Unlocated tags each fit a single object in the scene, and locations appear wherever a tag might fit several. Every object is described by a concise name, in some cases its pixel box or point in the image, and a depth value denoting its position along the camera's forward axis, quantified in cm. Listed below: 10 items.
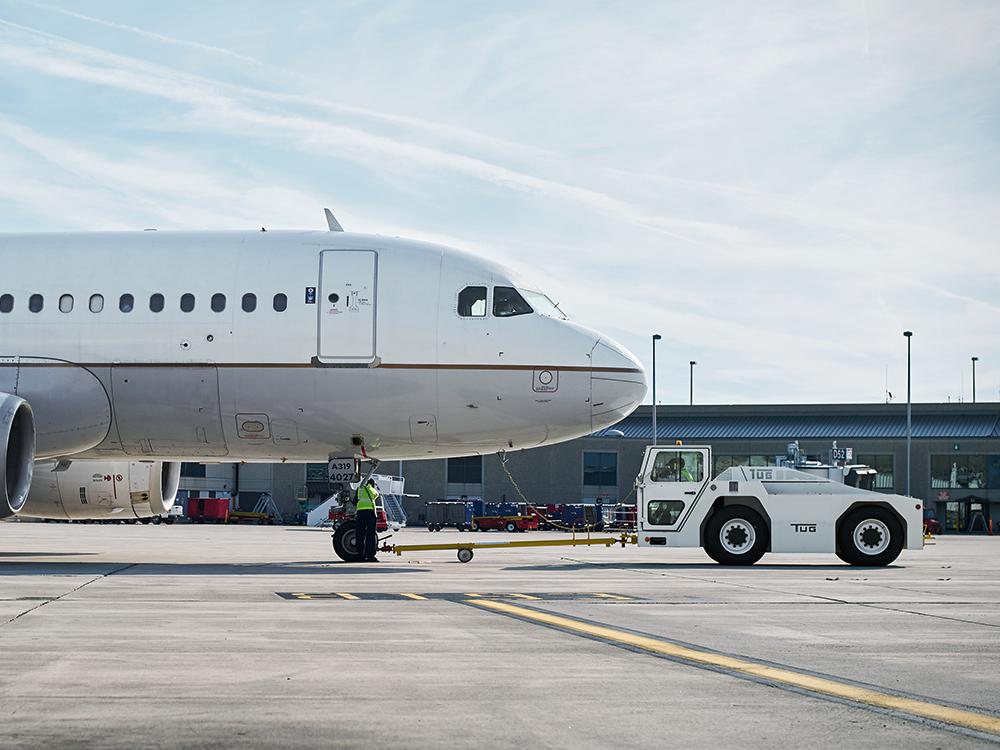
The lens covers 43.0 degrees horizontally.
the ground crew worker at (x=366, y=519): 2231
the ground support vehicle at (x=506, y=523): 6362
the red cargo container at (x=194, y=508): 7988
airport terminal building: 8525
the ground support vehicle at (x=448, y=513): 7212
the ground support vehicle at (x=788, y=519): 2386
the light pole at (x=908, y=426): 8094
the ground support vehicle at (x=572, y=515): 7000
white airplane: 2186
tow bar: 2447
